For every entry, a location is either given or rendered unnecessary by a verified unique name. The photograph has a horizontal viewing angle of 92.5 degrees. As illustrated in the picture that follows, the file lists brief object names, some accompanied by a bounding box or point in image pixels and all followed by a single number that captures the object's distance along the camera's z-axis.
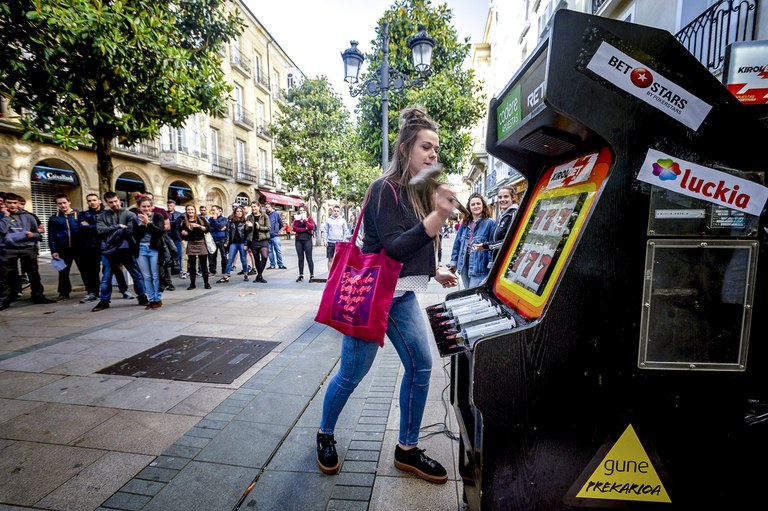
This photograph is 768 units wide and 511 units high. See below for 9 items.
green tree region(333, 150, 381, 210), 24.98
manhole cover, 3.49
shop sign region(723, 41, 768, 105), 1.61
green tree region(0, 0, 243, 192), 5.53
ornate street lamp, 7.91
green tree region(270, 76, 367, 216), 22.92
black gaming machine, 1.16
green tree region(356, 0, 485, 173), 11.12
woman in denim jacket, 4.91
